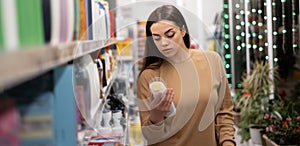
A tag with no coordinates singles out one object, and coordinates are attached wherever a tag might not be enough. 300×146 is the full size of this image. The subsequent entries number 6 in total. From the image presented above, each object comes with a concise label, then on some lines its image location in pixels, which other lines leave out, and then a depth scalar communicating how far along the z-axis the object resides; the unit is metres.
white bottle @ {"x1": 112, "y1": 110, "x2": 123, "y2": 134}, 2.70
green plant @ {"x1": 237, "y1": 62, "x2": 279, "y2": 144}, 4.60
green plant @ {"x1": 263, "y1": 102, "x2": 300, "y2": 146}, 3.83
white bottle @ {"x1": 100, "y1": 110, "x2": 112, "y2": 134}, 2.66
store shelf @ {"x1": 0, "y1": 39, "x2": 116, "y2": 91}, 0.55
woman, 2.17
